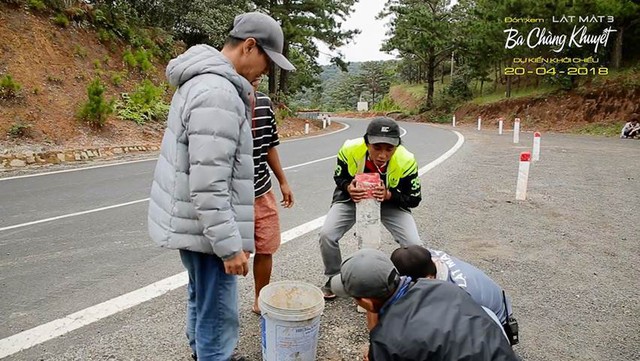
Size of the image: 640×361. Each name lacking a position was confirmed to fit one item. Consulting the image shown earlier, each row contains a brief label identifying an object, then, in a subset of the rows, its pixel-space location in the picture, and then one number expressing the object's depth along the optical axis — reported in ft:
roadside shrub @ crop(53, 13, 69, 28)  53.93
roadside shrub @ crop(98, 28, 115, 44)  58.39
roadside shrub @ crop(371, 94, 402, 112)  159.84
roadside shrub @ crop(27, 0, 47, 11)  52.37
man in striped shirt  10.41
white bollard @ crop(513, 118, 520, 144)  53.83
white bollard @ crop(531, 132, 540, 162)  36.37
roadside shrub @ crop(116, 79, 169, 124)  48.81
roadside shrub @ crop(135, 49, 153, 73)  60.13
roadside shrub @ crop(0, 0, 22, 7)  50.93
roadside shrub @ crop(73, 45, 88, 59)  53.47
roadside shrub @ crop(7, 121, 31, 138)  36.88
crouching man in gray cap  6.25
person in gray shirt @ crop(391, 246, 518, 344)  9.06
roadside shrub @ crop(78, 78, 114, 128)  41.68
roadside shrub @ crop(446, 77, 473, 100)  129.90
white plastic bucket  8.27
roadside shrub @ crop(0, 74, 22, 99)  40.50
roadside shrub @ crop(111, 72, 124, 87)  54.19
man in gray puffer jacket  6.72
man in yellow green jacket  11.32
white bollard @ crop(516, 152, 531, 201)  23.35
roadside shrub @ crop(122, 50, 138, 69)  58.75
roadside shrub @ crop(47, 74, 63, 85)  46.91
